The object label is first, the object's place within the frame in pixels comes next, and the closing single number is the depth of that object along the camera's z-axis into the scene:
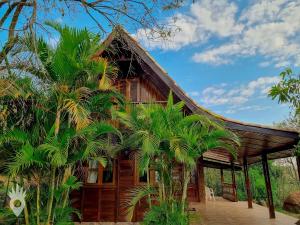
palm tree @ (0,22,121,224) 5.25
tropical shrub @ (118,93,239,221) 5.61
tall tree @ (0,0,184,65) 4.30
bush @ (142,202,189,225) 5.54
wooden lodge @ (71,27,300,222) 7.50
